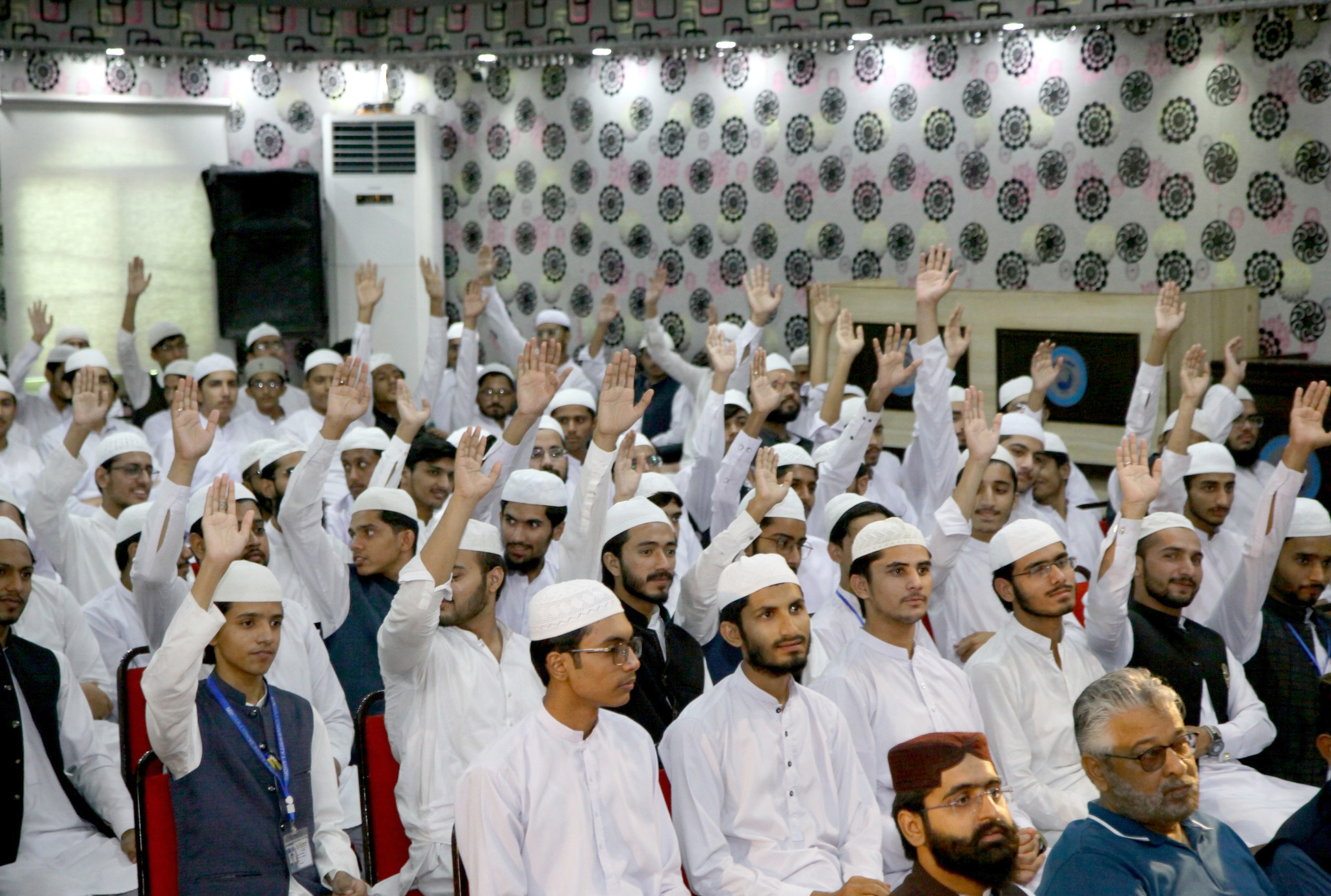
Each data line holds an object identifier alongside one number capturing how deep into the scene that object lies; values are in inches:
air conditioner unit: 348.5
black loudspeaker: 339.6
